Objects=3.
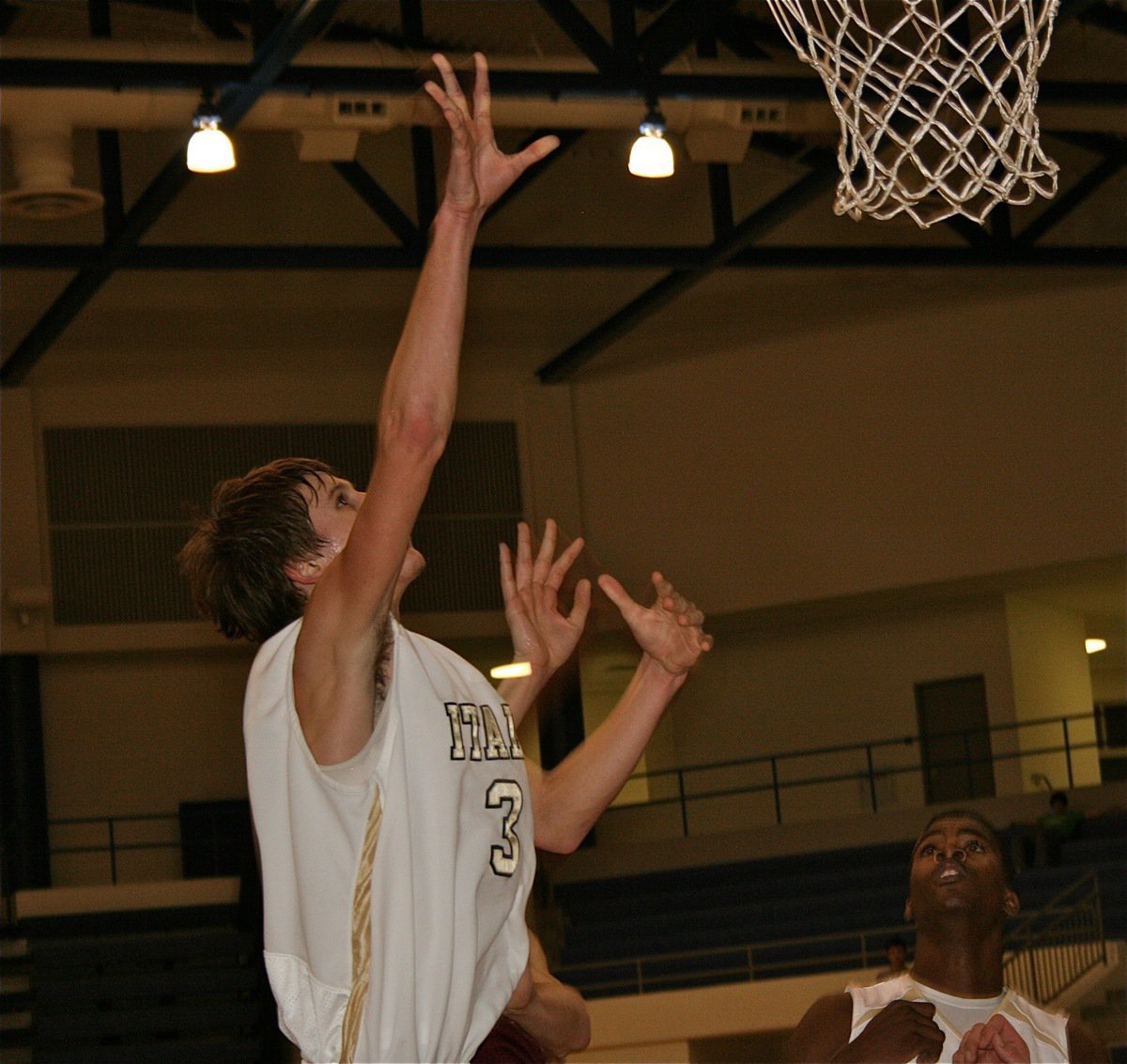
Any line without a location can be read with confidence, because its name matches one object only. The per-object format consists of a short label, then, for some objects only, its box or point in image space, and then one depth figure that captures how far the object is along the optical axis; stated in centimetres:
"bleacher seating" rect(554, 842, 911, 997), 1470
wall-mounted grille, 1603
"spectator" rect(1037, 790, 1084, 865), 1525
